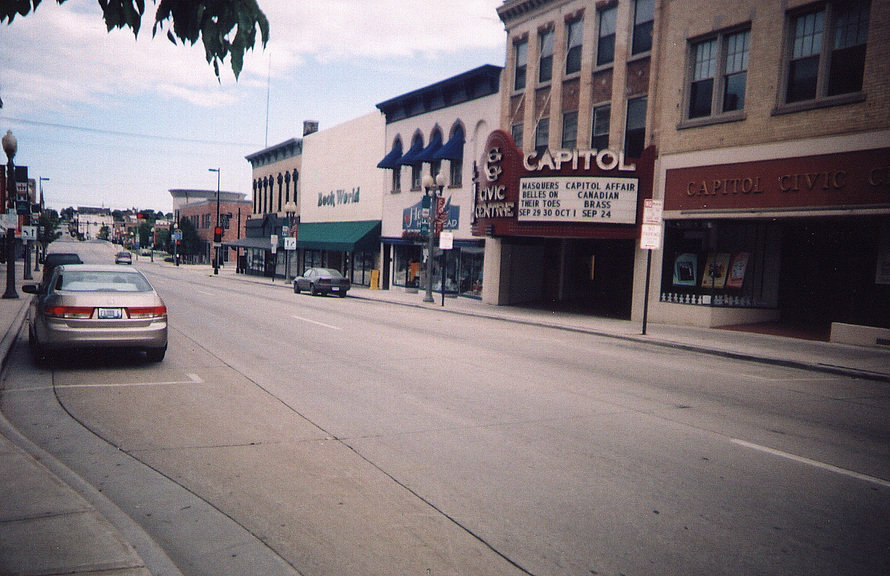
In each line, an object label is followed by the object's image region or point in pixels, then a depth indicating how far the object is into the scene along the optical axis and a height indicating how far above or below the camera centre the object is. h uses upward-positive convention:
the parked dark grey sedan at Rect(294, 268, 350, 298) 30.19 -1.85
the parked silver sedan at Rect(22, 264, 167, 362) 9.30 -1.23
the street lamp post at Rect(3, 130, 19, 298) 19.38 +0.96
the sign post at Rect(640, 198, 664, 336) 15.97 +0.92
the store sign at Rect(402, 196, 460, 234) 29.48 +1.53
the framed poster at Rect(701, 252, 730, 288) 19.09 -0.19
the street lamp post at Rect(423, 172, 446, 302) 26.38 +1.82
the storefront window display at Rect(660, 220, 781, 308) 18.94 +0.03
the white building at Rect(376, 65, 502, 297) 28.55 +4.19
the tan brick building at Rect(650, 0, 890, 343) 15.23 +2.78
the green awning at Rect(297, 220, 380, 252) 35.75 +0.54
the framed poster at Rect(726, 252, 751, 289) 18.84 -0.13
